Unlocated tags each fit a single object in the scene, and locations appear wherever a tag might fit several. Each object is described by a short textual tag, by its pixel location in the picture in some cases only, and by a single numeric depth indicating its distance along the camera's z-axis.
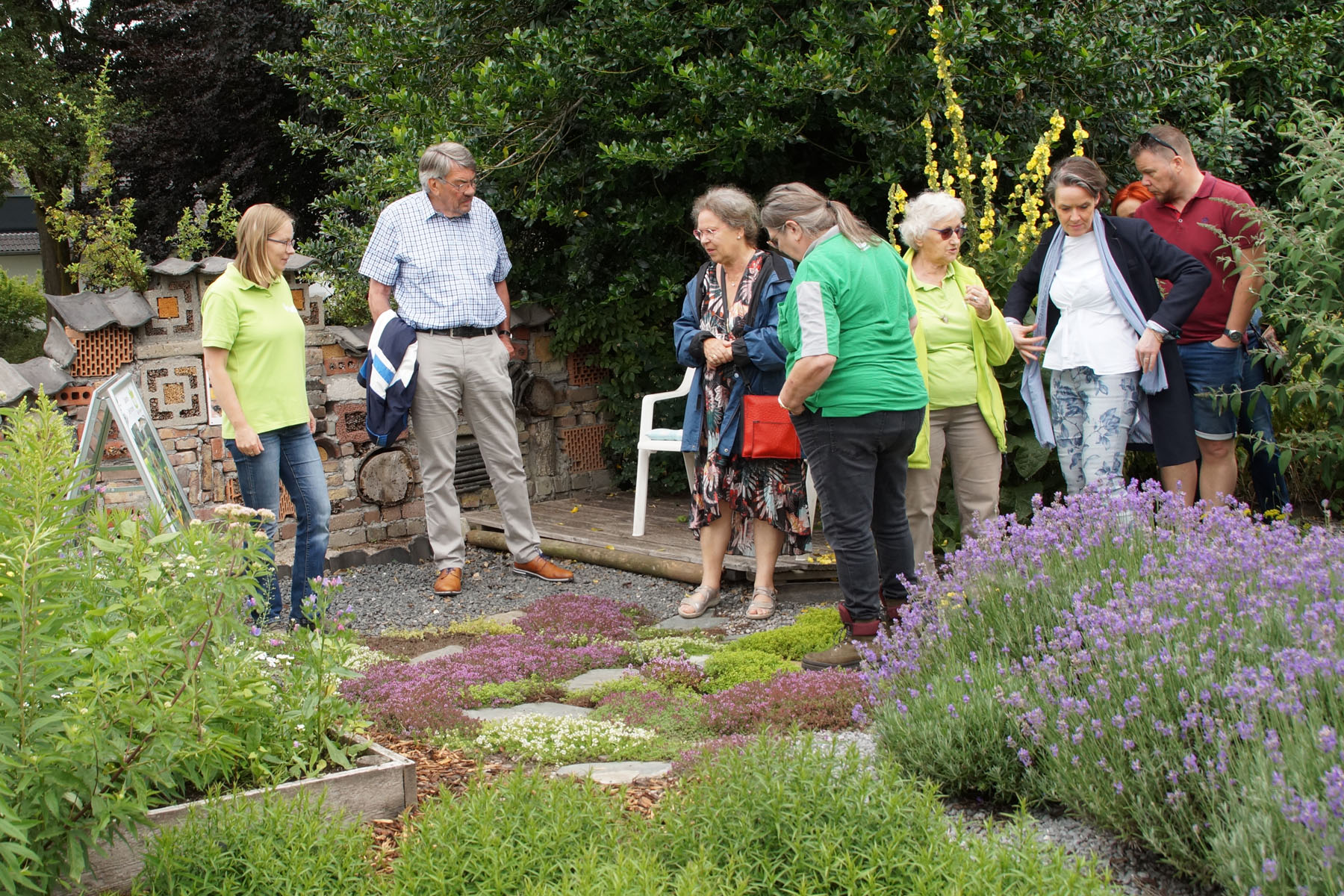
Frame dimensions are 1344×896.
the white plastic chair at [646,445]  7.52
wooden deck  6.54
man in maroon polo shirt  5.16
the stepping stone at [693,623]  5.94
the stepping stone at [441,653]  5.21
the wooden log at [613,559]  7.05
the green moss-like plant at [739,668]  4.55
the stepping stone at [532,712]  4.22
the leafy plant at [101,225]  10.07
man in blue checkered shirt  6.51
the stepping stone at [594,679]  4.71
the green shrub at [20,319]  17.52
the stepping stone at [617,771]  3.39
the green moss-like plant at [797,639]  5.09
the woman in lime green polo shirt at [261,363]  5.41
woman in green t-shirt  4.50
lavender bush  2.36
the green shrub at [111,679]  2.47
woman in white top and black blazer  4.93
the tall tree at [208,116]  14.62
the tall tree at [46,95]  17.31
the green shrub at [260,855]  2.62
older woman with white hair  5.24
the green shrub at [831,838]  2.46
